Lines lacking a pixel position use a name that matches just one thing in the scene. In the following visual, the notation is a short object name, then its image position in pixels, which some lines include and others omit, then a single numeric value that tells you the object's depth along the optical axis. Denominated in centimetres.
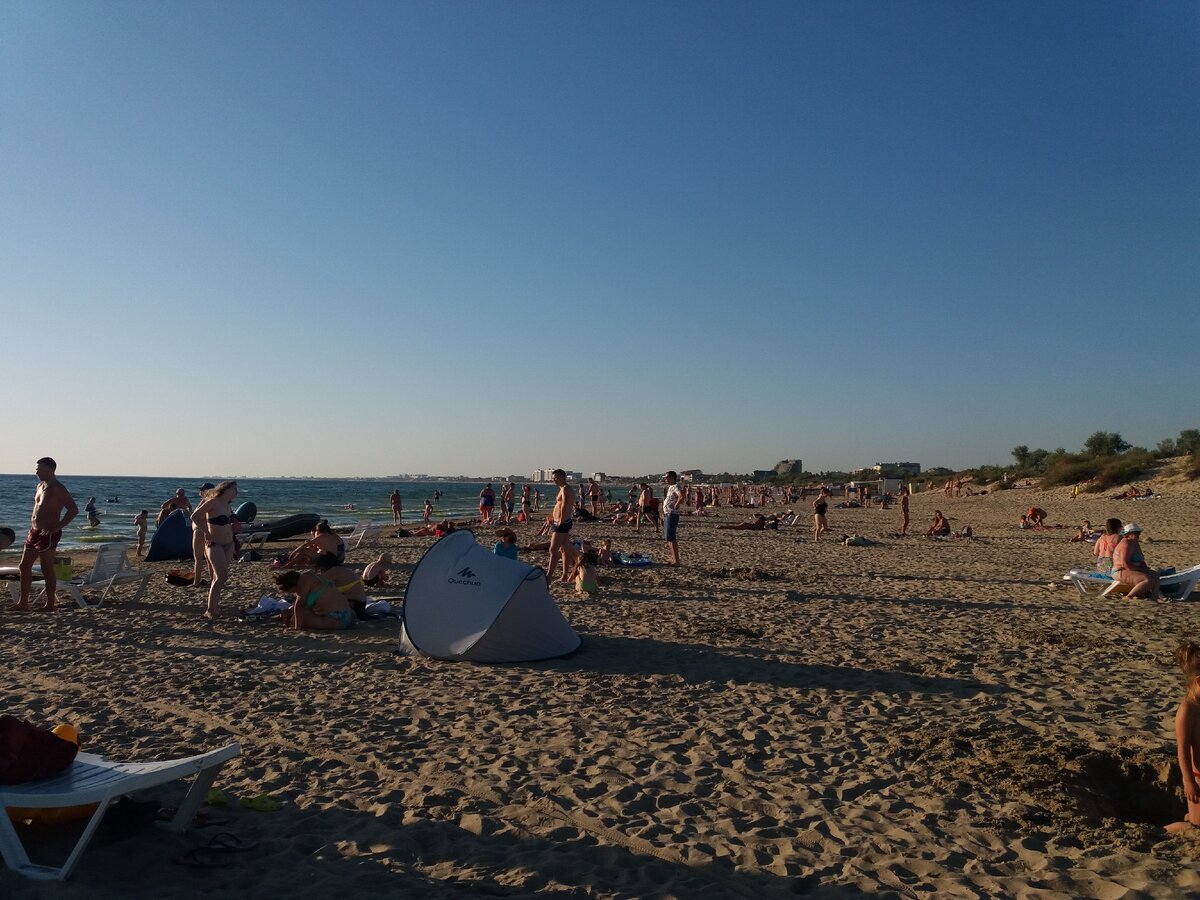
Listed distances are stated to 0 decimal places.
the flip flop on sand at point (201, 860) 345
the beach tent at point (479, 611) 717
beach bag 338
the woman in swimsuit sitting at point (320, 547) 1130
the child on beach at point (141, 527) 1948
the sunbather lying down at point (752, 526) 2620
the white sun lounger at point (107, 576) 1029
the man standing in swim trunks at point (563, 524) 1152
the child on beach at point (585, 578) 1105
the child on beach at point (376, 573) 1201
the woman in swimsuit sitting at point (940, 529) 2256
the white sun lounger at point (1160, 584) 1071
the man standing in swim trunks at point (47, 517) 932
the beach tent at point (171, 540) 1691
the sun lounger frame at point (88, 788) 320
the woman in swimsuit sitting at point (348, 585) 918
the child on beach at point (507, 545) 1169
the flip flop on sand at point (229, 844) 360
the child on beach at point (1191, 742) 393
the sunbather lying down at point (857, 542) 2008
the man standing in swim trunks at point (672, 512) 1443
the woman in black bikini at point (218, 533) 920
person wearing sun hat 1079
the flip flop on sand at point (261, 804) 409
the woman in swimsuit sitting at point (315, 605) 876
